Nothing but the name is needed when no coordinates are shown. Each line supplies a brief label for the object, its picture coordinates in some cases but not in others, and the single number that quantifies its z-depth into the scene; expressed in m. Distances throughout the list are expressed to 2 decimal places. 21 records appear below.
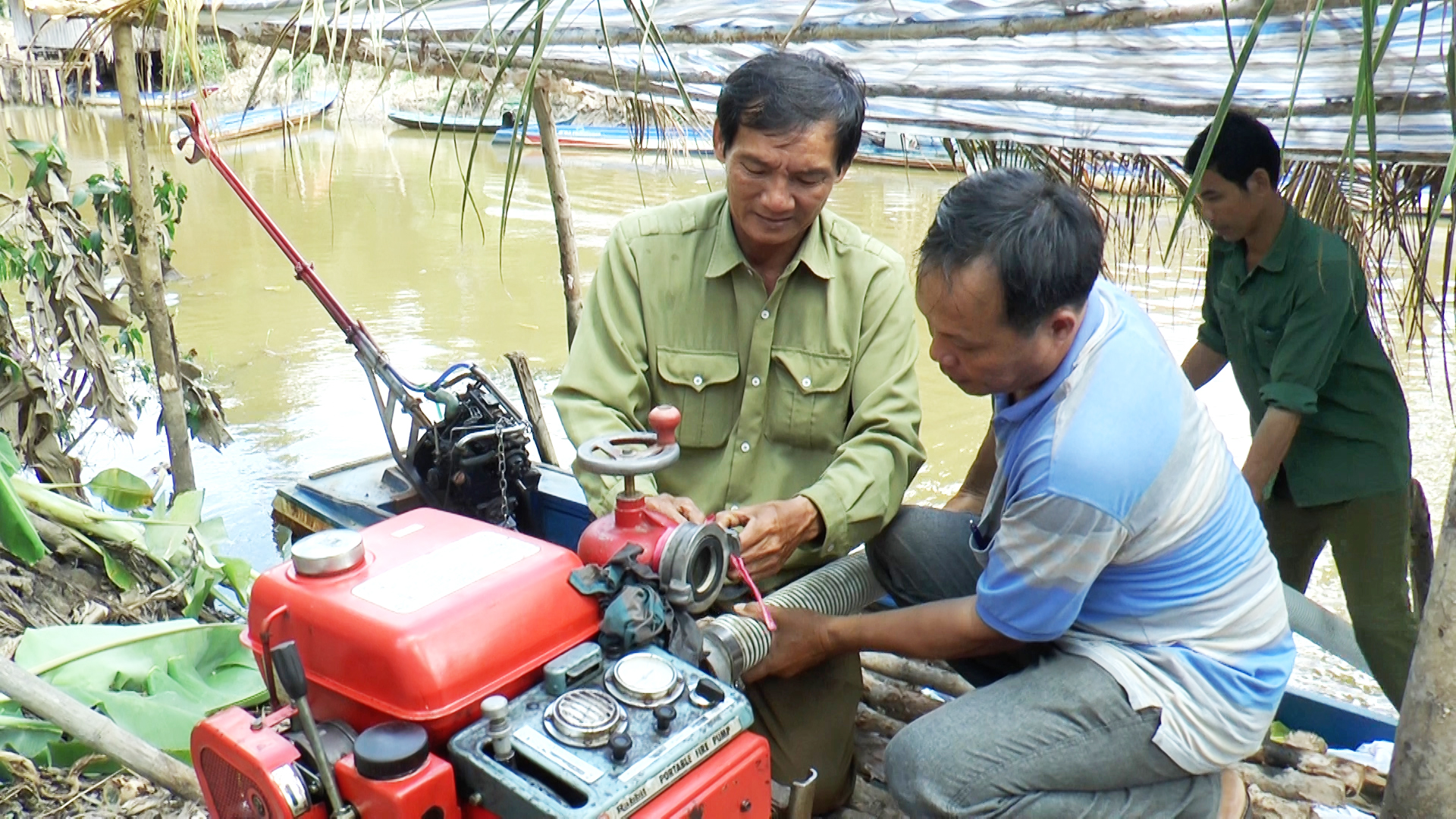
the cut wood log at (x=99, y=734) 1.94
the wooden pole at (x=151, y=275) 4.16
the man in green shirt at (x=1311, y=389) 2.84
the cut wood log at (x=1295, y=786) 2.37
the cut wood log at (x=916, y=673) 2.80
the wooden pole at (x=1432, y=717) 1.71
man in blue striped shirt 1.70
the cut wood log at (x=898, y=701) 2.76
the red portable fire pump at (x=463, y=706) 1.31
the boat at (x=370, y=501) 4.16
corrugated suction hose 1.75
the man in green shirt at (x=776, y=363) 2.35
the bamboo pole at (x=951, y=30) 2.09
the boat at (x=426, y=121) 17.33
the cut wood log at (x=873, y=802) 2.41
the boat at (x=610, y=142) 13.85
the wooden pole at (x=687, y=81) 2.65
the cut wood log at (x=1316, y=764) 2.43
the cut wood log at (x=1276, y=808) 2.27
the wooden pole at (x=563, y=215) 4.94
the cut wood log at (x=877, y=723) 2.70
